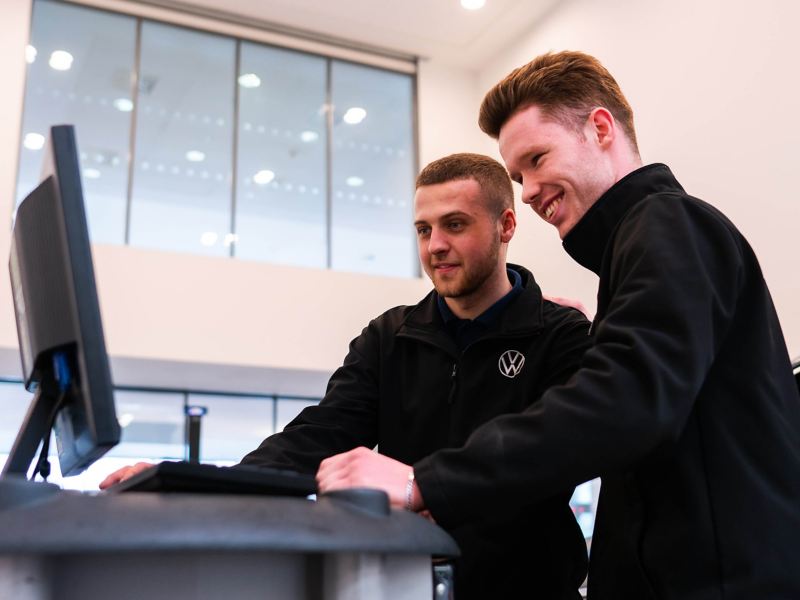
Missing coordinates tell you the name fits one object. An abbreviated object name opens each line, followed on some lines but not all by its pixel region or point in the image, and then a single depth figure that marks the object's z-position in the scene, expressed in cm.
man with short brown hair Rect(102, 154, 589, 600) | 157
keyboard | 83
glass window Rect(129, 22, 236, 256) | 734
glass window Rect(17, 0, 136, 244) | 712
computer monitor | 89
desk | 69
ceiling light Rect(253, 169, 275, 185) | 777
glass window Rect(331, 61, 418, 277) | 800
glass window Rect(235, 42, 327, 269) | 768
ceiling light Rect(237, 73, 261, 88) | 793
